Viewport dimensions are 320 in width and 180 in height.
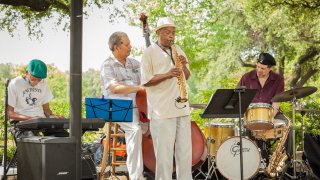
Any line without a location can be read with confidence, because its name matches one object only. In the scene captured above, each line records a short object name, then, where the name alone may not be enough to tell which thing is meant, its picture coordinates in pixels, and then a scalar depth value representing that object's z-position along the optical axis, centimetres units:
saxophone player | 548
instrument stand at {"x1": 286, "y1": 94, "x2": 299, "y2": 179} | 708
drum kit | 684
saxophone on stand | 734
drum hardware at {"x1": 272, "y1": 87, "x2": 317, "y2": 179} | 681
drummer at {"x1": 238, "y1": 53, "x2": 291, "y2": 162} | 731
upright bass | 632
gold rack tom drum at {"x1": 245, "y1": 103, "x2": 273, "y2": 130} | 680
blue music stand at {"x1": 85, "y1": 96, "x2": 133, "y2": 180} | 597
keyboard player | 618
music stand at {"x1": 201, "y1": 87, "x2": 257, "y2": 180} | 586
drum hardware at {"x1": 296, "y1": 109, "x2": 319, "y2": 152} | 718
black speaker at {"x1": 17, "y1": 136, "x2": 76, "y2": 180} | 427
